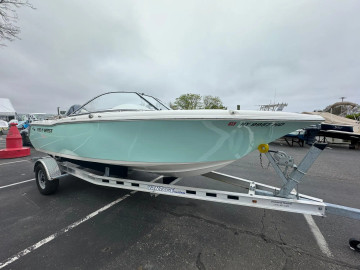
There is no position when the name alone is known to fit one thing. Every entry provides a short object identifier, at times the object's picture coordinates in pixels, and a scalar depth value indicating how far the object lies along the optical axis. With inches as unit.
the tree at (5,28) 277.7
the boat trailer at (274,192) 76.2
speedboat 78.9
